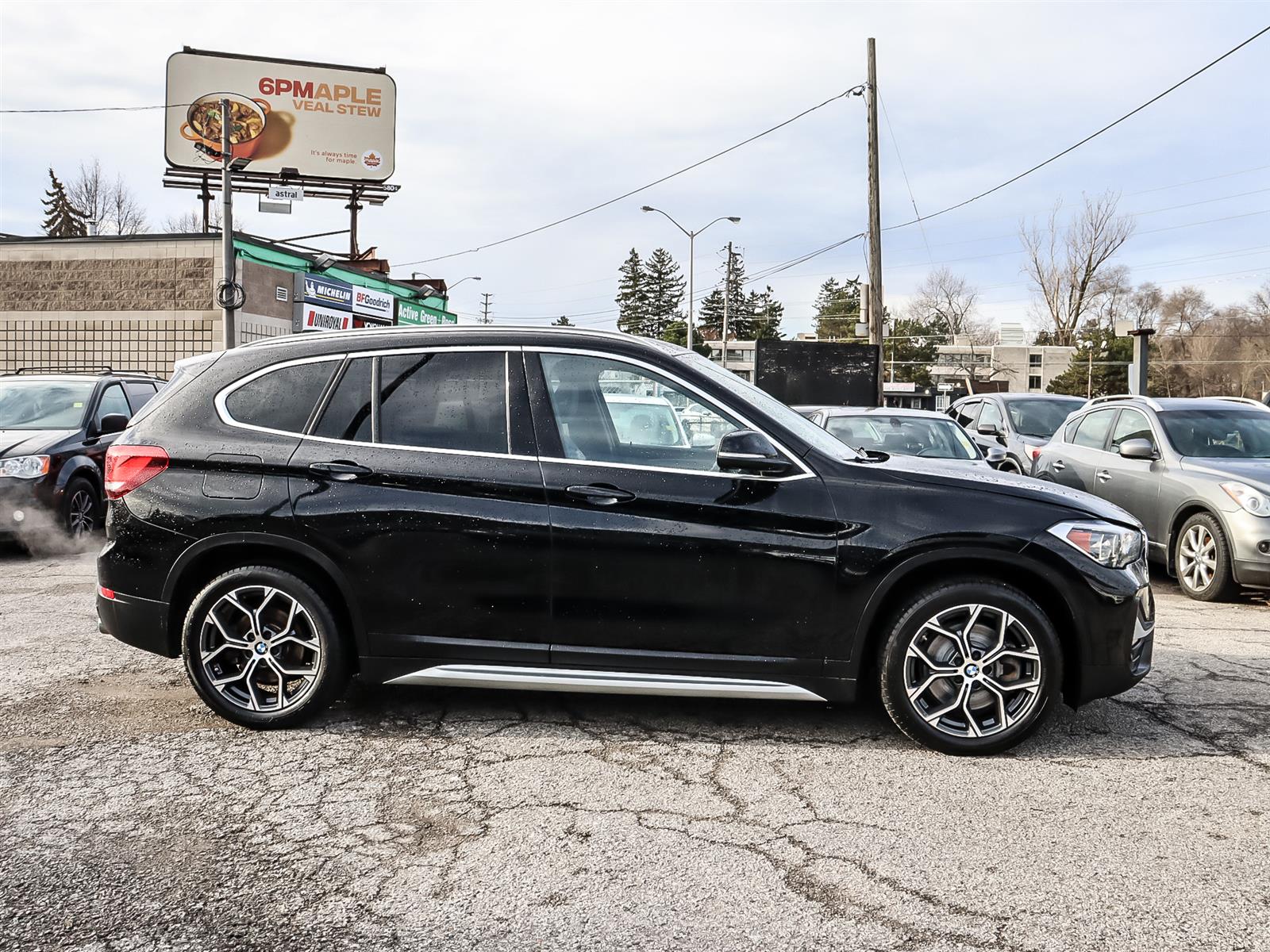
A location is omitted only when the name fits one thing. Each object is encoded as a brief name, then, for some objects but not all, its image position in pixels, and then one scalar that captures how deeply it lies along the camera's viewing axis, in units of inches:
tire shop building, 995.3
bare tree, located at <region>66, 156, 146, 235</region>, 2997.3
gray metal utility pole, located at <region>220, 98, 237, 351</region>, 795.4
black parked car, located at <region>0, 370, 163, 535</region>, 374.9
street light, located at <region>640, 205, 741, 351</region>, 1731.3
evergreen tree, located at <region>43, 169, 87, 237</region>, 2997.0
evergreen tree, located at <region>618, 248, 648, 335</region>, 4269.2
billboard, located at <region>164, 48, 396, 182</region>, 1363.2
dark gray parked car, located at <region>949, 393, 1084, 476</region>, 501.7
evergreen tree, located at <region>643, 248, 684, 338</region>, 4281.5
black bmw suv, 167.6
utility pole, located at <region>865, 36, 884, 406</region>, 954.7
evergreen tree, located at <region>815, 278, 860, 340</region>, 4780.8
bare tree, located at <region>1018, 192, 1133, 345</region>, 3038.9
